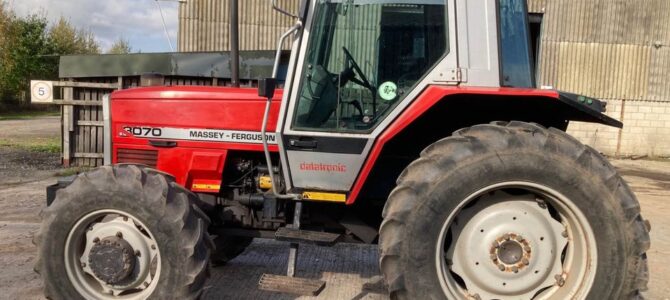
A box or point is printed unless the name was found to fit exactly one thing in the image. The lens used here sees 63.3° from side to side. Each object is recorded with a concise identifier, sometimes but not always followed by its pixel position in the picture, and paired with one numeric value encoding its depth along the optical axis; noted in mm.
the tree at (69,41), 39438
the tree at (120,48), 51500
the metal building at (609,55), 15648
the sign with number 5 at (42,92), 11598
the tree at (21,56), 34000
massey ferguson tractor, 3057
